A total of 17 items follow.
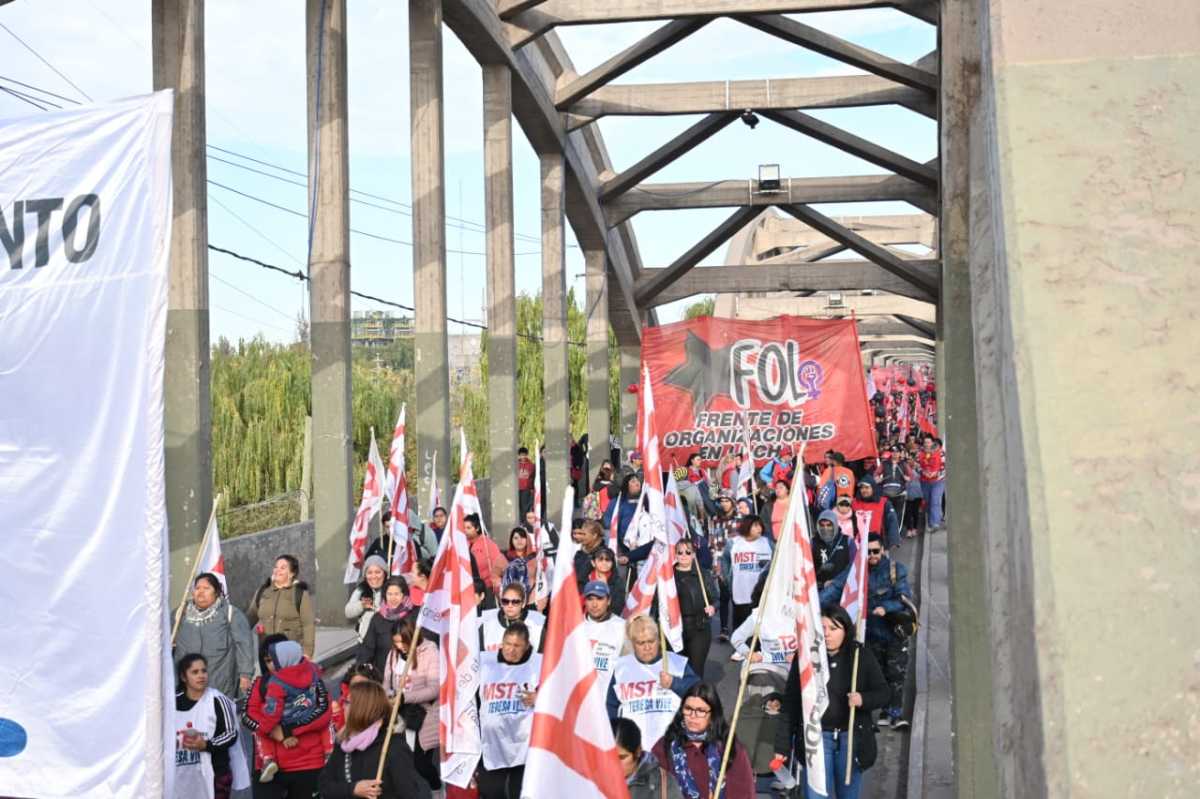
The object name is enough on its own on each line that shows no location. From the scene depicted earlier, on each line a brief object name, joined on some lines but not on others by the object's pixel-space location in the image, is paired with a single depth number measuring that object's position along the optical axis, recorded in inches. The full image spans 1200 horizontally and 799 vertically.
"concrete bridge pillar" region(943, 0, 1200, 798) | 79.1
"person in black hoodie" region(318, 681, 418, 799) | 282.2
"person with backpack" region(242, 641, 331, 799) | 323.0
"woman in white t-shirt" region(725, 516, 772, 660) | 584.7
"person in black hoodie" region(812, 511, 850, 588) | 524.4
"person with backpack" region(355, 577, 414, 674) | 397.4
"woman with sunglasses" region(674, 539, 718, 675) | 491.5
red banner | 895.7
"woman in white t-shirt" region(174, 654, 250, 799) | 309.0
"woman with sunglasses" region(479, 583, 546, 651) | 373.4
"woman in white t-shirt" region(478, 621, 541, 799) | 339.3
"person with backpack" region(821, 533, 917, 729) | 487.8
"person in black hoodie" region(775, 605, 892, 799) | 343.6
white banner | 198.2
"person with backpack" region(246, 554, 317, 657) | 439.2
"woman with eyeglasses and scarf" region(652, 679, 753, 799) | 302.2
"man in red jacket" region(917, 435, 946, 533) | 1005.8
